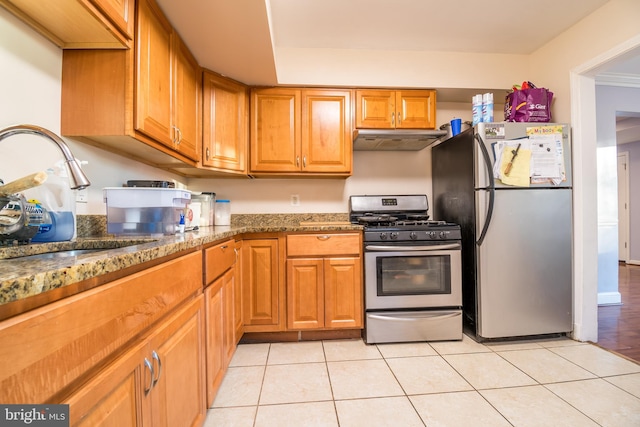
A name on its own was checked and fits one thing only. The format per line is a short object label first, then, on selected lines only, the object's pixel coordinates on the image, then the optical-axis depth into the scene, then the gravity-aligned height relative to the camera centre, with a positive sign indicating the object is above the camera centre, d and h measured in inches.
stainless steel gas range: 81.3 -19.6
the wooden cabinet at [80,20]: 39.2 +30.5
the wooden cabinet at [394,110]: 94.3 +37.6
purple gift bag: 85.0 +34.9
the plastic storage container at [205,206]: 86.7 +4.0
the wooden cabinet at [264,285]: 81.4 -19.8
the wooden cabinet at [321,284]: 82.1 -19.9
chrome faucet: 30.0 +7.6
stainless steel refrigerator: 79.7 -3.7
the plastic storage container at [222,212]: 94.7 +2.2
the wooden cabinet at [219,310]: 50.0 -19.2
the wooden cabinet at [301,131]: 92.0 +29.4
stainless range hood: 88.3 +26.8
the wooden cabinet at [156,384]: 22.5 -17.3
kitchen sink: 33.7 -4.2
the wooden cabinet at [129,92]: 48.9 +23.7
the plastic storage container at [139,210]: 53.9 +1.7
